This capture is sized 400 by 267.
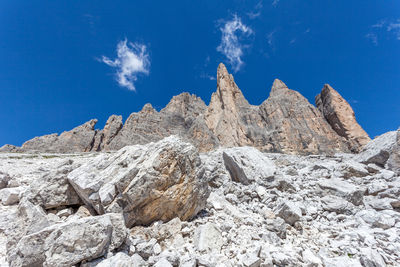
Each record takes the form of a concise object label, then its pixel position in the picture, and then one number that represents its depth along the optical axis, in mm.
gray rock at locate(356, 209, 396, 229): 7393
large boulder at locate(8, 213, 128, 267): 4430
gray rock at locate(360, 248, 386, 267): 5297
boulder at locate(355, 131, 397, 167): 13655
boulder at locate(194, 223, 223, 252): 5641
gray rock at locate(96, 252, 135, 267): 4273
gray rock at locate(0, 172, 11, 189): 9590
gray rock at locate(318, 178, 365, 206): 9469
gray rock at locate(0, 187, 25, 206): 8109
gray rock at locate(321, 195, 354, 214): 8656
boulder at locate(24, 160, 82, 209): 7145
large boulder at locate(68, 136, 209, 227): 6371
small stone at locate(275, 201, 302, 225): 7703
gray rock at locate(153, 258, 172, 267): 4607
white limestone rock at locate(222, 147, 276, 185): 11658
